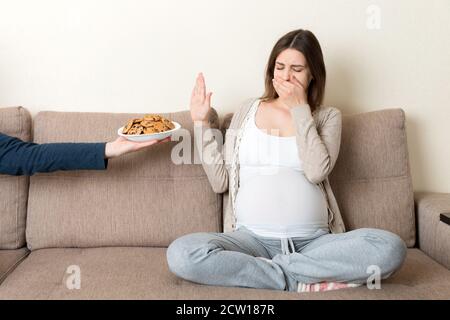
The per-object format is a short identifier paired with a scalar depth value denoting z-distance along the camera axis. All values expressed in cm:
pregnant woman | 150
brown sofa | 189
